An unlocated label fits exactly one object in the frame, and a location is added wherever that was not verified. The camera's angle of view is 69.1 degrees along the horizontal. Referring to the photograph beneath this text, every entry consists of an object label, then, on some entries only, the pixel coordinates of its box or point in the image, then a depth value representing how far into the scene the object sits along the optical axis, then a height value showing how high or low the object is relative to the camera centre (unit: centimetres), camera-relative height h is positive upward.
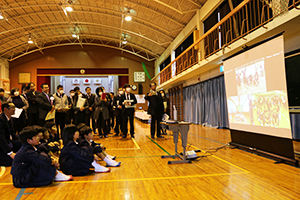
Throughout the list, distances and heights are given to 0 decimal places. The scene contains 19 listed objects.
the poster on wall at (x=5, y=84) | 1680 +241
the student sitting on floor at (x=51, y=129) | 369 -29
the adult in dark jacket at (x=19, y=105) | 435 +19
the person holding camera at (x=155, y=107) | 585 +8
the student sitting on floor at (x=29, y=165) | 242 -57
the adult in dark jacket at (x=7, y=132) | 330 -28
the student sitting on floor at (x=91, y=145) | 315 -51
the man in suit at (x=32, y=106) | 487 +16
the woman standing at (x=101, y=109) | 638 +7
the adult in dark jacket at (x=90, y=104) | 635 +23
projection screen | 321 +29
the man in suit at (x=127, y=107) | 614 +11
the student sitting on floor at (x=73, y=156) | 285 -58
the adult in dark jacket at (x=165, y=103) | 691 +22
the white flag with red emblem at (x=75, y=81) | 2350 +337
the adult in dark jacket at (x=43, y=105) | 483 +18
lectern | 343 -30
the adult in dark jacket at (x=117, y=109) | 652 +7
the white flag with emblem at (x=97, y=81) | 2398 +337
